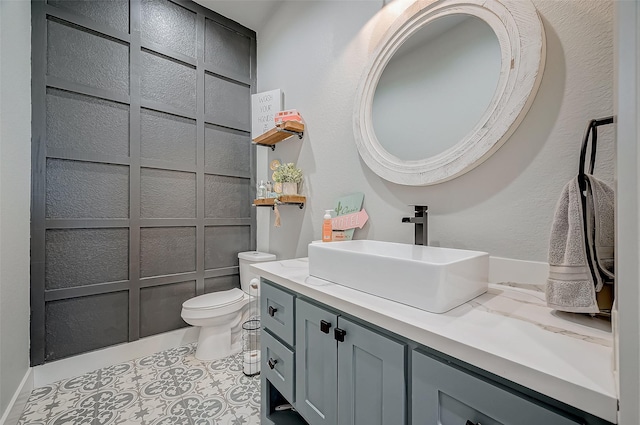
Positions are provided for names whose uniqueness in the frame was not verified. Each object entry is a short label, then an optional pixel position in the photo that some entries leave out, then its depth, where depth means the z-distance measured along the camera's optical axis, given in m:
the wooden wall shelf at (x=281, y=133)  1.90
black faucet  1.11
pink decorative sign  1.47
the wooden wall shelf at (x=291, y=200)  1.91
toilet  1.88
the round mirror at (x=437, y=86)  1.03
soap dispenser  1.45
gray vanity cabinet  0.70
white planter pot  1.95
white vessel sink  0.73
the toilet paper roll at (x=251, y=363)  1.80
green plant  1.96
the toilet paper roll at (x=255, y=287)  1.96
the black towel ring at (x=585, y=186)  0.62
